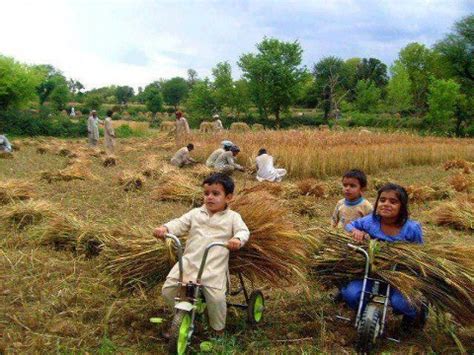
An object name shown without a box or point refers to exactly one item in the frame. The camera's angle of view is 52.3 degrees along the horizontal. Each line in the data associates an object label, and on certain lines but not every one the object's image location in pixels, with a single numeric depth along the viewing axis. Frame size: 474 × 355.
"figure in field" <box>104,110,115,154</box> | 15.27
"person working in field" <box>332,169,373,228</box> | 3.95
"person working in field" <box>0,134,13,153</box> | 14.03
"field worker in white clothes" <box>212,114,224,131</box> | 19.52
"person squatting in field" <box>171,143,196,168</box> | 12.58
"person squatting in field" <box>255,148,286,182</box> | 10.84
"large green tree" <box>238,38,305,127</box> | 44.25
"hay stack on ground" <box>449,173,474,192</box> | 10.14
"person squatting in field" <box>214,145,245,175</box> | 11.19
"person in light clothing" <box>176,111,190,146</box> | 16.91
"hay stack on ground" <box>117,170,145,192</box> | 8.75
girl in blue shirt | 3.30
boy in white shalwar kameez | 3.03
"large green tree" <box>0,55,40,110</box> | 29.19
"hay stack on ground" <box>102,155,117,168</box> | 12.79
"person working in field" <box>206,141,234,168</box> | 11.43
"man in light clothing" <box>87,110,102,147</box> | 16.32
